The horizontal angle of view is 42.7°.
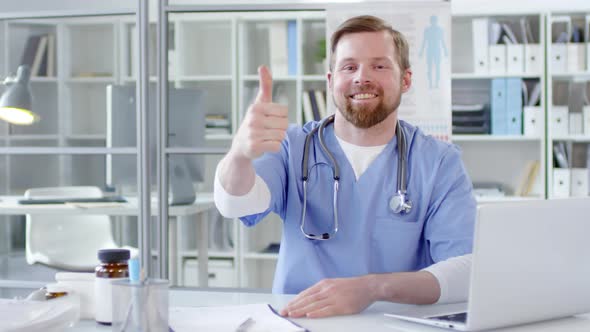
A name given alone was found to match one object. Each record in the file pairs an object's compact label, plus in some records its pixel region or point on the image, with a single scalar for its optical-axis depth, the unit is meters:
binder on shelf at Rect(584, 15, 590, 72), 3.96
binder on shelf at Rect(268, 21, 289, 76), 4.28
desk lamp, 2.68
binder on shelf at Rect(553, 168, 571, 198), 4.01
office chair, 3.69
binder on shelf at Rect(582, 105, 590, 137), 3.97
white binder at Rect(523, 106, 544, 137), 3.99
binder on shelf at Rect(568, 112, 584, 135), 4.00
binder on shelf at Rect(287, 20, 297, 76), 4.26
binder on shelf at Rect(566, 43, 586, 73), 3.96
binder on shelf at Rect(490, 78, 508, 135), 4.05
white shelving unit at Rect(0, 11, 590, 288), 4.21
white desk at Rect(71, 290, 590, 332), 1.18
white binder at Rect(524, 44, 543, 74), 4.00
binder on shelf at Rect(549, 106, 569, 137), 4.00
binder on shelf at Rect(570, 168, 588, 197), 4.01
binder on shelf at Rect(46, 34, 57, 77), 4.58
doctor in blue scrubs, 1.67
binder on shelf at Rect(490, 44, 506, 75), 4.05
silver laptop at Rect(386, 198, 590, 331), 1.07
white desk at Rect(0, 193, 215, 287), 3.53
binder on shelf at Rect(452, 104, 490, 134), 4.08
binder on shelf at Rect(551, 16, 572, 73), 3.98
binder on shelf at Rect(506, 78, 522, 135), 4.03
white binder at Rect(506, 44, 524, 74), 4.02
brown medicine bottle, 1.18
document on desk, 1.15
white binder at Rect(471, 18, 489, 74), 4.07
